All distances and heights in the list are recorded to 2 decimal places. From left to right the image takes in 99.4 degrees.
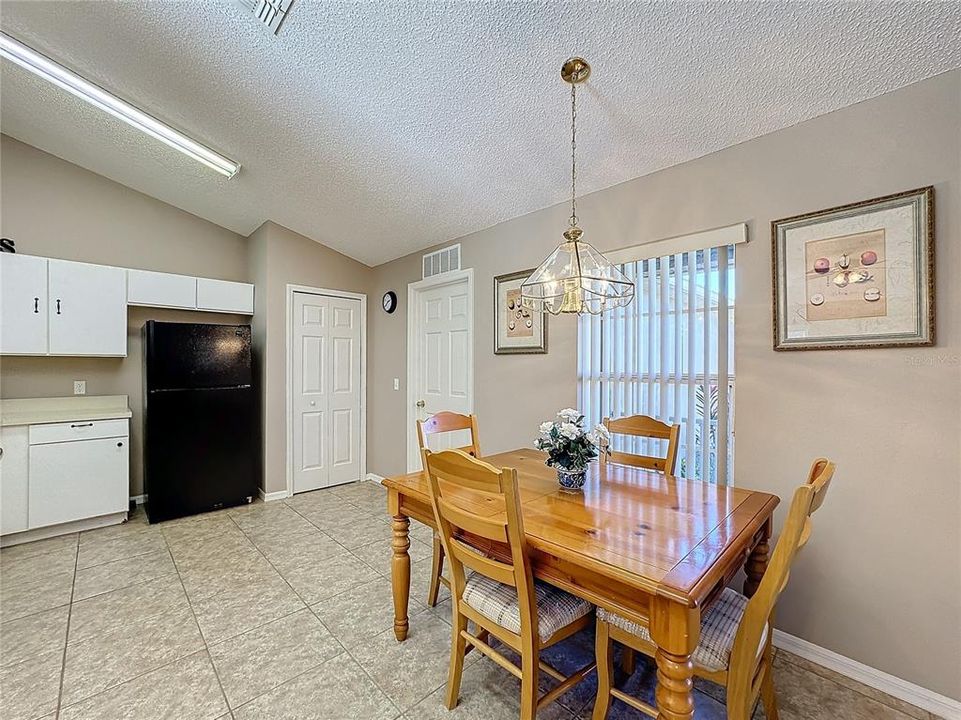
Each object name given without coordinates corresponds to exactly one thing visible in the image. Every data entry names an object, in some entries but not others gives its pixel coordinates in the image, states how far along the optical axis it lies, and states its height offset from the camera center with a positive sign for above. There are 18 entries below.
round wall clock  4.32 +0.62
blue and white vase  1.72 -0.51
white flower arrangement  1.70 -0.37
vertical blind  2.17 +0.01
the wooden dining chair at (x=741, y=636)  1.01 -0.88
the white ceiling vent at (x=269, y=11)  1.80 +1.58
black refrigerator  3.32 -0.51
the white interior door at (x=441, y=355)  3.65 +0.04
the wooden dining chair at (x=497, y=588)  1.25 -0.85
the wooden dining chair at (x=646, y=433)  2.05 -0.39
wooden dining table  1.04 -0.57
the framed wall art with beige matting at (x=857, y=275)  1.62 +0.35
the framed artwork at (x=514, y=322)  3.01 +0.28
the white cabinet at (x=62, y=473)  2.88 -0.84
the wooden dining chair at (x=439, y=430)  2.23 -0.41
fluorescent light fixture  2.06 +1.52
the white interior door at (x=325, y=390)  4.16 -0.33
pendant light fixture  1.67 +0.34
